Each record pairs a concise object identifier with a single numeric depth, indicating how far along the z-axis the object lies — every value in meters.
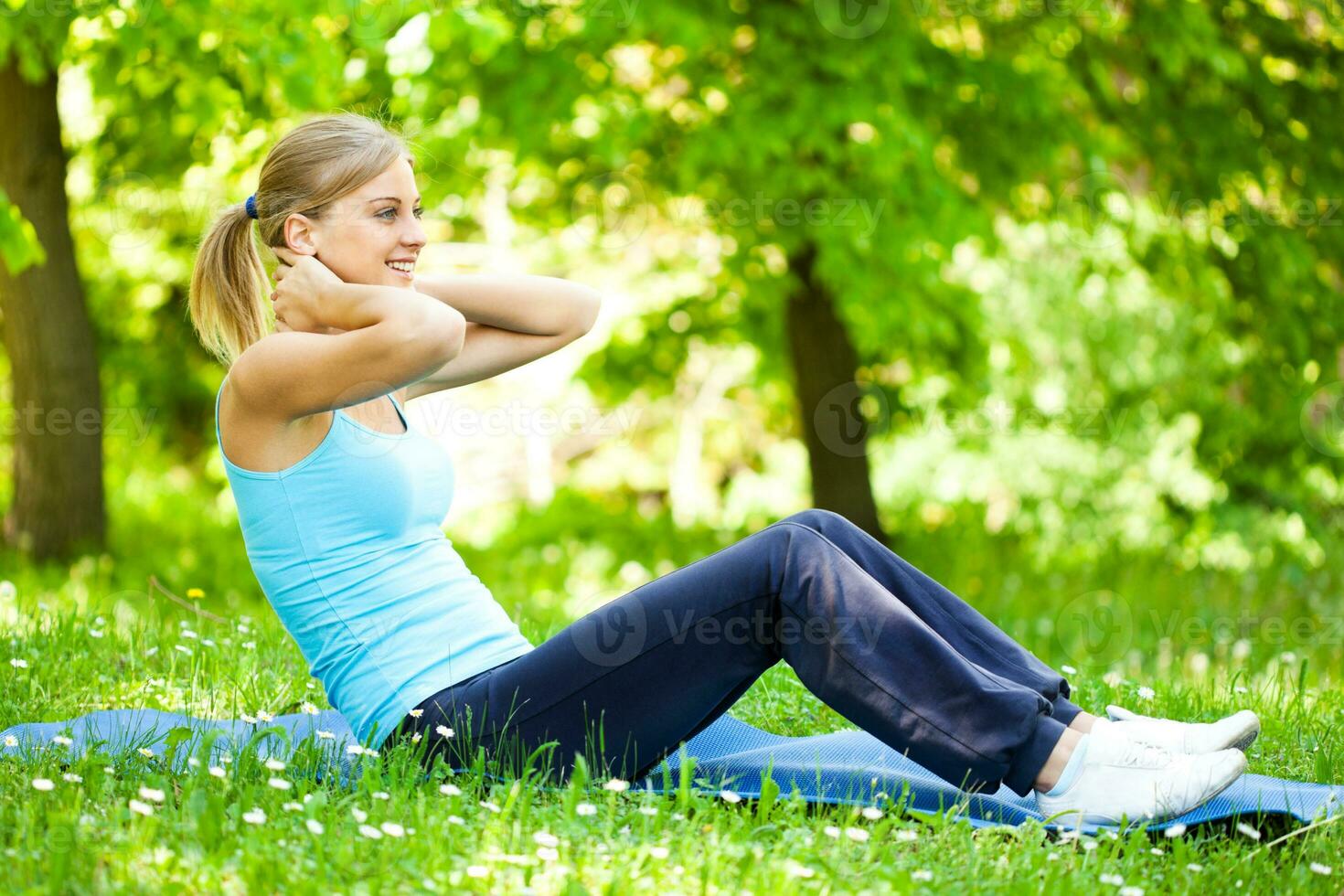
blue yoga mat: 5.20
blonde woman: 4.93
